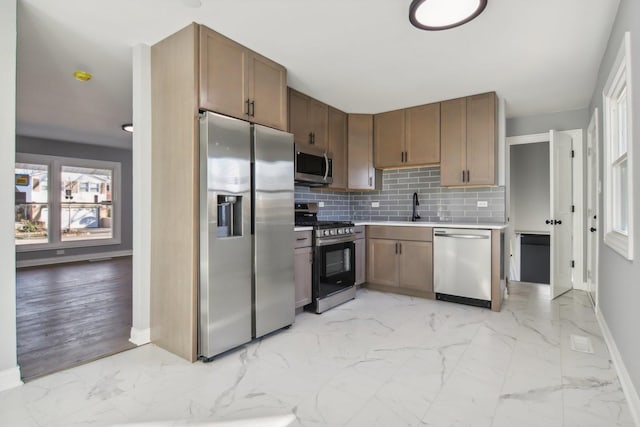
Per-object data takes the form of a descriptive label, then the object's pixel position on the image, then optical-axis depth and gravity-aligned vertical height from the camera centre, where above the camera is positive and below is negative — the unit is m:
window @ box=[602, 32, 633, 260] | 2.22 +0.40
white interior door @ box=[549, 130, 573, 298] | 3.98 -0.02
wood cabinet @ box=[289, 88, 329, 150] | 3.68 +1.05
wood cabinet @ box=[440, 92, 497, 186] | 3.81 +0.81
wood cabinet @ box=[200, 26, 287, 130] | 2.43 +1.02
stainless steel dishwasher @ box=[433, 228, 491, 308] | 3.54 -0.58
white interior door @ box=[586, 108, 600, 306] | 3.82 -0.01
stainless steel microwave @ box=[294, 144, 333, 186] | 3.59 +0.51
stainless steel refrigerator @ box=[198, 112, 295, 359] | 2.36 -0.15
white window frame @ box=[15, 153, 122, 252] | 6.25 +0.38
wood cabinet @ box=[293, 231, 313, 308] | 3.26 -0.53
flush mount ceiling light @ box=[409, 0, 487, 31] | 2.02 +1.22
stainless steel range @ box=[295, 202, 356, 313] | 3.44 -0.51
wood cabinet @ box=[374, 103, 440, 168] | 4.16 +0.95
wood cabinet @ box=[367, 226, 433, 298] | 3.92 -0.57
